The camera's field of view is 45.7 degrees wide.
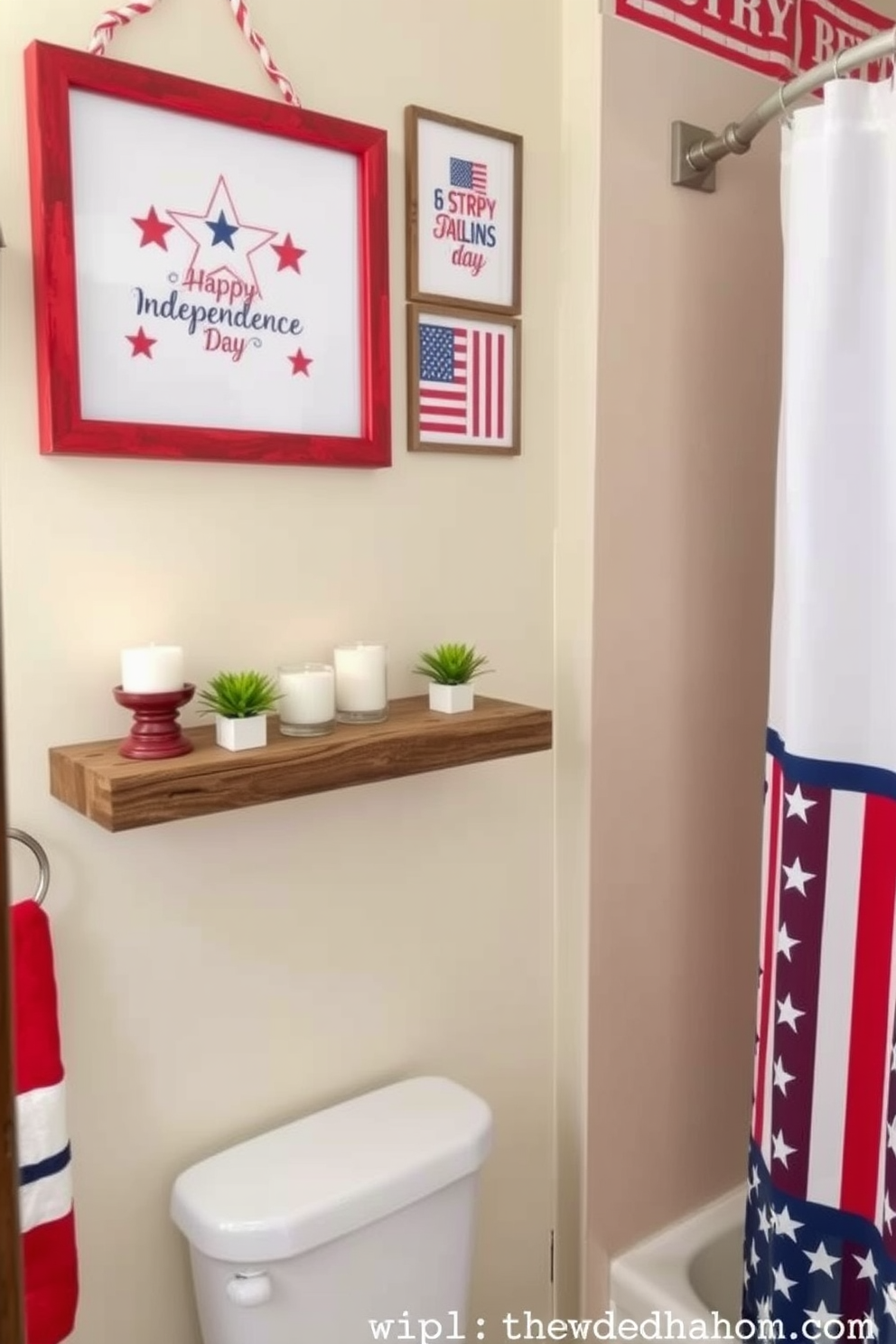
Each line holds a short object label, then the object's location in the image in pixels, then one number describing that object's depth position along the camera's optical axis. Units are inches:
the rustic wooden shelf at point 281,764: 39.3
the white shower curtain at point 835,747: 48.4
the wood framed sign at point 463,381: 52.2
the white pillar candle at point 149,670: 41.8
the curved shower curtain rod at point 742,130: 47.6
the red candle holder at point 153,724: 41.4
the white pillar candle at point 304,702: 45.9
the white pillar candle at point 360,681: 48.2
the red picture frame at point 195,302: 40.8
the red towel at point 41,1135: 40.0
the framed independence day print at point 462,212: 51.2
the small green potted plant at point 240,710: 43.3
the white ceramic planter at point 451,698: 50.5
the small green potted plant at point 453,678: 50.6
